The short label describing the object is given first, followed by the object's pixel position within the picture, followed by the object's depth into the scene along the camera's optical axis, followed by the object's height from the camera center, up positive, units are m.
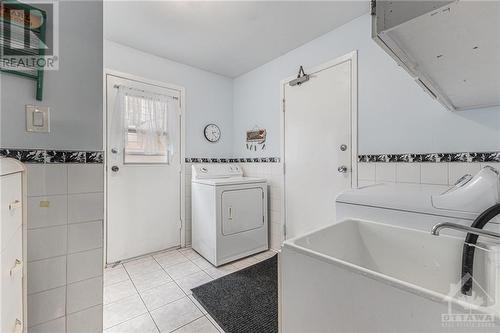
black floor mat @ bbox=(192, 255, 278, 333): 1.44 -1.07
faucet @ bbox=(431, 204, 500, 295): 0.60 -0.24
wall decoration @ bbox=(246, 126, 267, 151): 2.84 +0.37
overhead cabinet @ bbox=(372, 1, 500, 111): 0.53 +0.38
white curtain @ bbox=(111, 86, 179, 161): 2.33 +0.49
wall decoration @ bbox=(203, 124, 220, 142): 3.02 +0.48
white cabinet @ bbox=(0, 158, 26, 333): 0.68 -0.30
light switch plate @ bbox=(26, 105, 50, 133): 1.06 +0.24
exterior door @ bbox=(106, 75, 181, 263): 2.31 -0.36
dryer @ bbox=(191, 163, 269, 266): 2.28 -0.58
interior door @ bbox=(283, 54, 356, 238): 2.06 +0.21
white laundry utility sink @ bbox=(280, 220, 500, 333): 0.42 -0.33
